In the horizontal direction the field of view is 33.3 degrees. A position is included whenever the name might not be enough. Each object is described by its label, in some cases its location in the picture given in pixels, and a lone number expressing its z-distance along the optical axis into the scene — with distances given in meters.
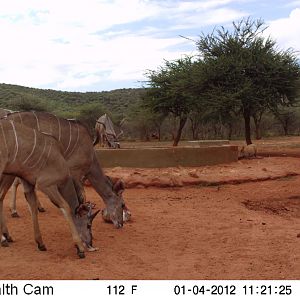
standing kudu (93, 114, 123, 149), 18.58
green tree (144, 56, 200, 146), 28.38
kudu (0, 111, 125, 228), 7.76
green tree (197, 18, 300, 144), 22.28
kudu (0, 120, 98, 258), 6.30
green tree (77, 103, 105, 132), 45.50
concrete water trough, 14.09
